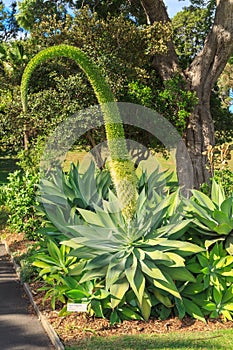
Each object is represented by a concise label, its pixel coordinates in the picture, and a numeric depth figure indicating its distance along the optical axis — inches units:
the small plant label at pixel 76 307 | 192.7
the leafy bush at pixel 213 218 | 202.7
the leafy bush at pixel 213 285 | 199.8
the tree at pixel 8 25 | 1085.1
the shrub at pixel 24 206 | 340.2
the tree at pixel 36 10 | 465.7
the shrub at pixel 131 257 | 188.1
